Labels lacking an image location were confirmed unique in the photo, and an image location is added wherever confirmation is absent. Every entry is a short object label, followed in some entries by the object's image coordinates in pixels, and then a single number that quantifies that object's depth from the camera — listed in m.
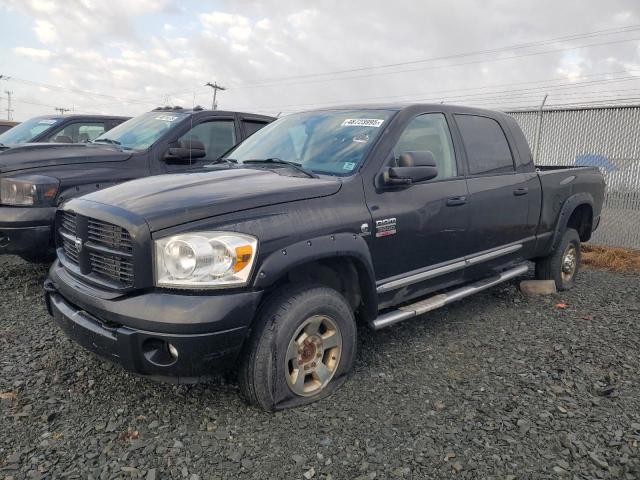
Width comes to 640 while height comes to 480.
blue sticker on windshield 3.31
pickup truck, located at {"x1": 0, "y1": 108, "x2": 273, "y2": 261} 4.52
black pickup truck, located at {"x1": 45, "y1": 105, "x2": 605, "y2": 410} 2.50
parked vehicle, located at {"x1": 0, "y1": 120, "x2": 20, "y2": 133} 13.37
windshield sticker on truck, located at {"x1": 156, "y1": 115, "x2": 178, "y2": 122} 5.95
